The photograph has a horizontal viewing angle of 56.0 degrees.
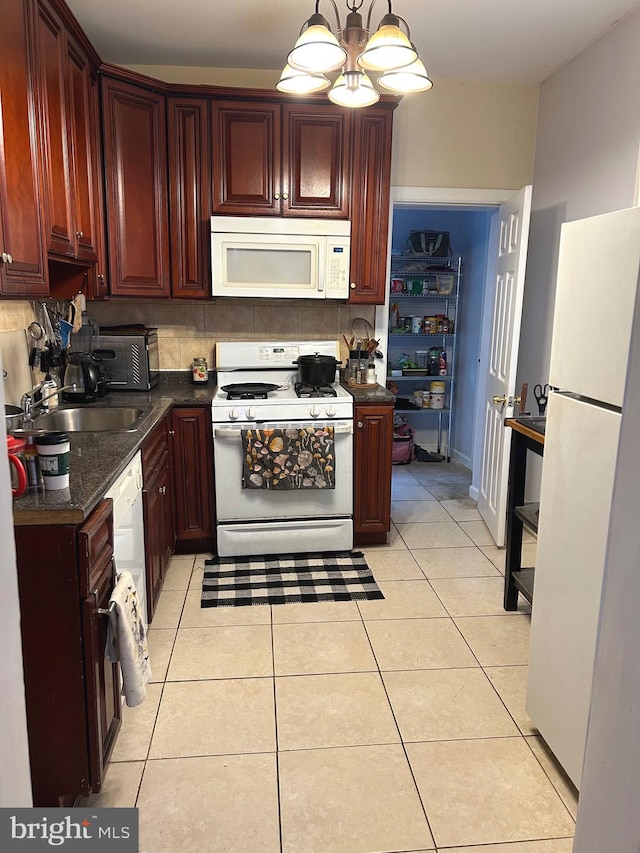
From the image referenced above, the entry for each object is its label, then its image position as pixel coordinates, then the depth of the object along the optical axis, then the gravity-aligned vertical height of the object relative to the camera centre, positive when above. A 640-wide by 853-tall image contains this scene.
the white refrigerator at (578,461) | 1.50 -0.39
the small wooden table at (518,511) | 2.52 -0.82
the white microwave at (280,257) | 3.19 +0.29
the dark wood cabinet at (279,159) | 3.14 +0.80
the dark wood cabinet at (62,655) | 1.50 -0.87
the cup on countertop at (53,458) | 1.60 -0.39
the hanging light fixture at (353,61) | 1.90 +0.82
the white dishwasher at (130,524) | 1.91 -0.72
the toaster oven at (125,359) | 3.18 -0.26
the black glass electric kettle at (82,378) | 2.92 -0.34
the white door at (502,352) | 3.22 -0.20
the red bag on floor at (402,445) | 5.15 -1.10
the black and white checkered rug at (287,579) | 2.87 -1.33
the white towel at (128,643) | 1.63 -0.90
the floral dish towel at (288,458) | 3.05 -0.73
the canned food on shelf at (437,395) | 5.34 -0.69
